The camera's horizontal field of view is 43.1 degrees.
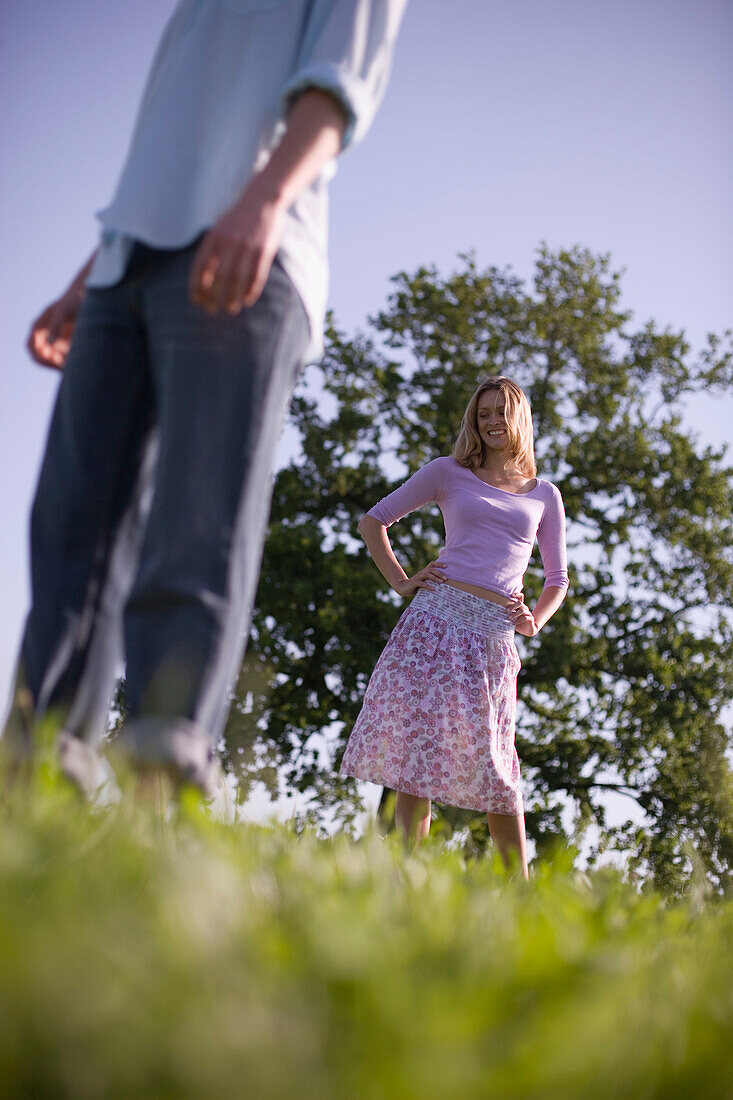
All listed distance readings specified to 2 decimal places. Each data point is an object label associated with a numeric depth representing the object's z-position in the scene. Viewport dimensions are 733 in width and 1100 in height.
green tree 15.24
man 1.66
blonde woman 3.88
